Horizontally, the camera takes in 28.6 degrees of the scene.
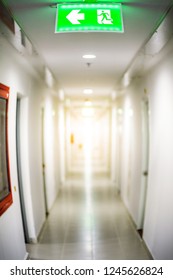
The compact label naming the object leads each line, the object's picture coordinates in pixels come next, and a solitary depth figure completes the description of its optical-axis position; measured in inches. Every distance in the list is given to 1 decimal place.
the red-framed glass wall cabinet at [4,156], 159.2
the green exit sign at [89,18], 122.6
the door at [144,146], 255.3
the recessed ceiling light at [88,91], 384.4
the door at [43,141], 306.2
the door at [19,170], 225.1
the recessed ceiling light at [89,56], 208.1
